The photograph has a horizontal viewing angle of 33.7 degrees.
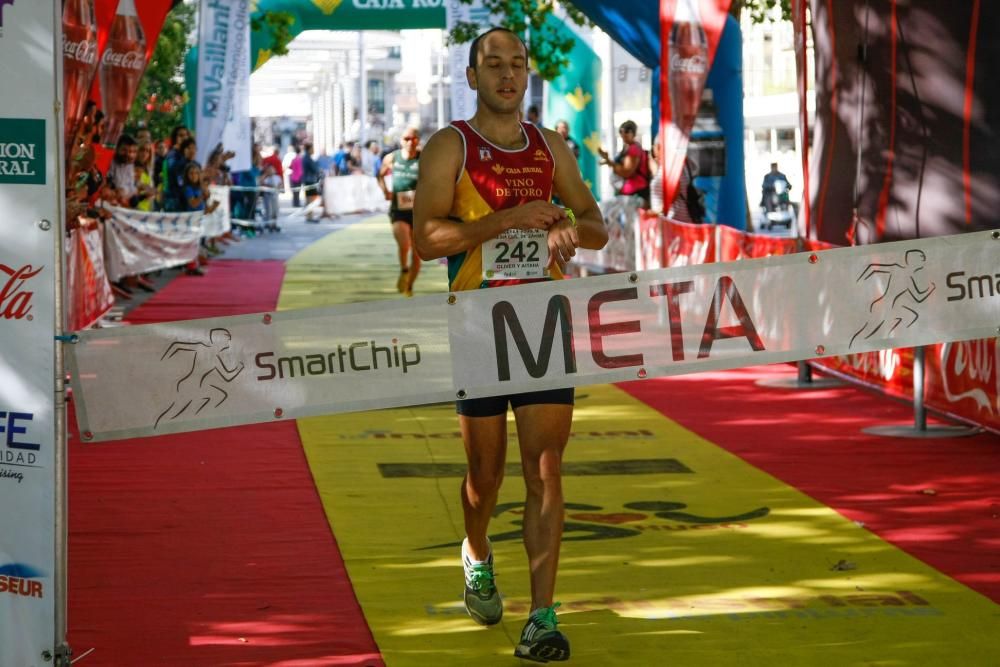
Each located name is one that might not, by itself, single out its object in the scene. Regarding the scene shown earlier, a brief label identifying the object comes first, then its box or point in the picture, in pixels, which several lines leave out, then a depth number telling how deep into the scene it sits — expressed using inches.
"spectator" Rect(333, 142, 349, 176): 2066.8
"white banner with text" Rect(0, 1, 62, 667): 172.2
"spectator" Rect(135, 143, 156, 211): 797.9
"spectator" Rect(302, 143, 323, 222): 1860.2
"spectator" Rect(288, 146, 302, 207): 2027.6
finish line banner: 193.8
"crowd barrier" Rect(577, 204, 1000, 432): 357.4
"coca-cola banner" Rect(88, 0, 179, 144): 638.5
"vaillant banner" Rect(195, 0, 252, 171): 1059.9
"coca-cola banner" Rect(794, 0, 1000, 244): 393.4
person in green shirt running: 672.4
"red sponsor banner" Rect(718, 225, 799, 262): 499.9
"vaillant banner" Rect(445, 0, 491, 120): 1076.5
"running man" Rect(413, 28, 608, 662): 204.5
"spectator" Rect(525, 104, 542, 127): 913.8
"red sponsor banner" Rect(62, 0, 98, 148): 451.2
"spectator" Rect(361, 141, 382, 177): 1973.9
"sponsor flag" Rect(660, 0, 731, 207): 665.6
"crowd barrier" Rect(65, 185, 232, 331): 537.6
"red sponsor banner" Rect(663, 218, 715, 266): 597.3
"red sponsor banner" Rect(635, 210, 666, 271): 691.4
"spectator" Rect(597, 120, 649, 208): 808.9
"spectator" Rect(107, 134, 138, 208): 755.4
